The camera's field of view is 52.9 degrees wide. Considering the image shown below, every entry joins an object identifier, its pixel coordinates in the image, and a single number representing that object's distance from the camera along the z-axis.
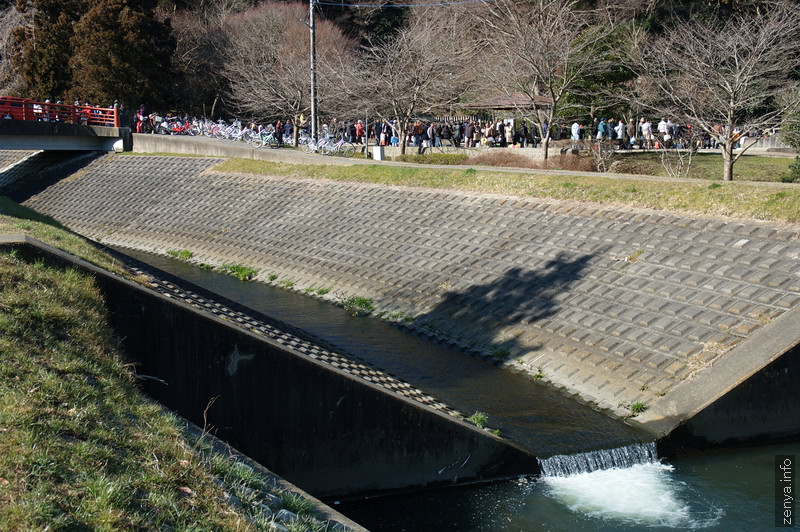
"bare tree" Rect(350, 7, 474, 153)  34.66
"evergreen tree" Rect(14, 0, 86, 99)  45.56
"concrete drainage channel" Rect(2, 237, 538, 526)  9.37
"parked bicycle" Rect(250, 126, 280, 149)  34.28
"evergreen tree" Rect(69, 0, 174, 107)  41.66
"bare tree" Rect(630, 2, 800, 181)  24.69
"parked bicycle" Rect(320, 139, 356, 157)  32.38
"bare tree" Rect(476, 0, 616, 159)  30.95
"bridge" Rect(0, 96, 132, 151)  33.62
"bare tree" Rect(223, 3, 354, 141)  40.84
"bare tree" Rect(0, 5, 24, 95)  55.92
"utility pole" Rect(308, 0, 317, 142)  32.46
